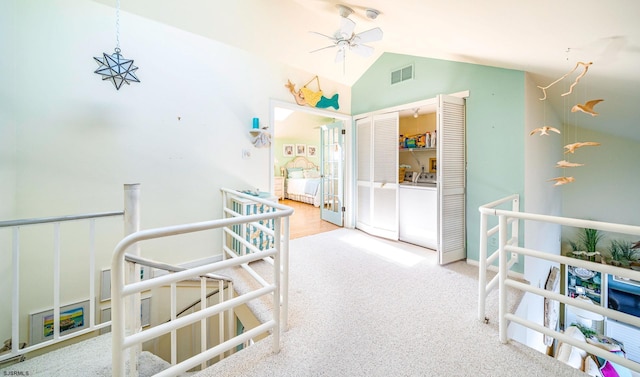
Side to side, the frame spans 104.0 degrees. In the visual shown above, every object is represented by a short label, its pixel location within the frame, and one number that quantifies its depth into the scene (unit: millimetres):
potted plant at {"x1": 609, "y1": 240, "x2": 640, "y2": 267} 4082
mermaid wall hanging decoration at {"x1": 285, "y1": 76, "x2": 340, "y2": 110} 3635
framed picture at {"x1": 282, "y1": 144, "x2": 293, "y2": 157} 8461
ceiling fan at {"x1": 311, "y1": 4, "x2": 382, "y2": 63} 2420
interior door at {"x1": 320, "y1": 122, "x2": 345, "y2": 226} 4723
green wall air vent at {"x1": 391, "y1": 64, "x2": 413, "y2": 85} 3644
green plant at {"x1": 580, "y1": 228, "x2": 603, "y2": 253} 4449
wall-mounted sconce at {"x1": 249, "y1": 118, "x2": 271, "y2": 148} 3180
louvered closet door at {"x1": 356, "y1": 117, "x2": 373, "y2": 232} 4219
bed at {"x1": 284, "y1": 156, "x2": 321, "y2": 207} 6950
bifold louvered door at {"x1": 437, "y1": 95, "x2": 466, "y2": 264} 2938
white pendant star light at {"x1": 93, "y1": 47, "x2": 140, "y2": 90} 2289
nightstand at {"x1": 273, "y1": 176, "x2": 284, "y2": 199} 7723
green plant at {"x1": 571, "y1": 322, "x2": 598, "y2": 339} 3902
